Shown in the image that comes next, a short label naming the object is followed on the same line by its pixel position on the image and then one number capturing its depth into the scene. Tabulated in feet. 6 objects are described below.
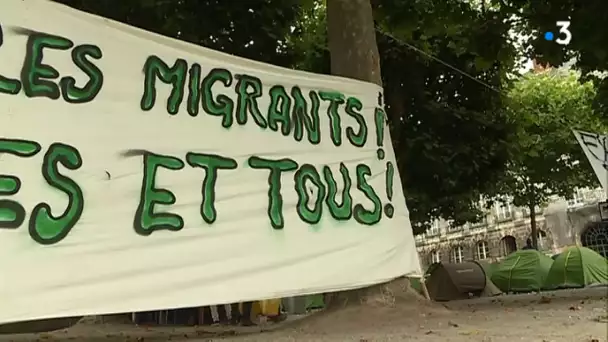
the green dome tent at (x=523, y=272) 54.19
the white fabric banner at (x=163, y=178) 12.42
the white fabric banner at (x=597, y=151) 20.47
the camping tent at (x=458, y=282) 48.08
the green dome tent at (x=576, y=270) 51.65
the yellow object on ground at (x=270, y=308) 36.40
